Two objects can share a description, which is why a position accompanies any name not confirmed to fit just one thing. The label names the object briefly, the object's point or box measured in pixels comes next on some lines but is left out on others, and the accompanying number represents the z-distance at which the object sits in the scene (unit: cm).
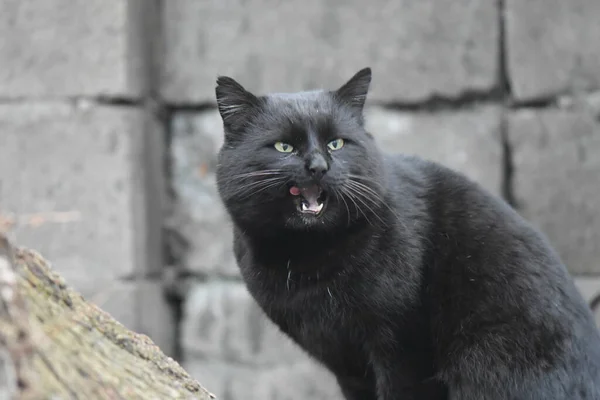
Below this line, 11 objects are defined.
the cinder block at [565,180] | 610
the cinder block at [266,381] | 656
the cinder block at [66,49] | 630
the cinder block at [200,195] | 672
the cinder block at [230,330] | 662
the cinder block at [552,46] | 604
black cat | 368
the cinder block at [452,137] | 626
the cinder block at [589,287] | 607
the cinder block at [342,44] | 621
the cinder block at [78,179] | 638
